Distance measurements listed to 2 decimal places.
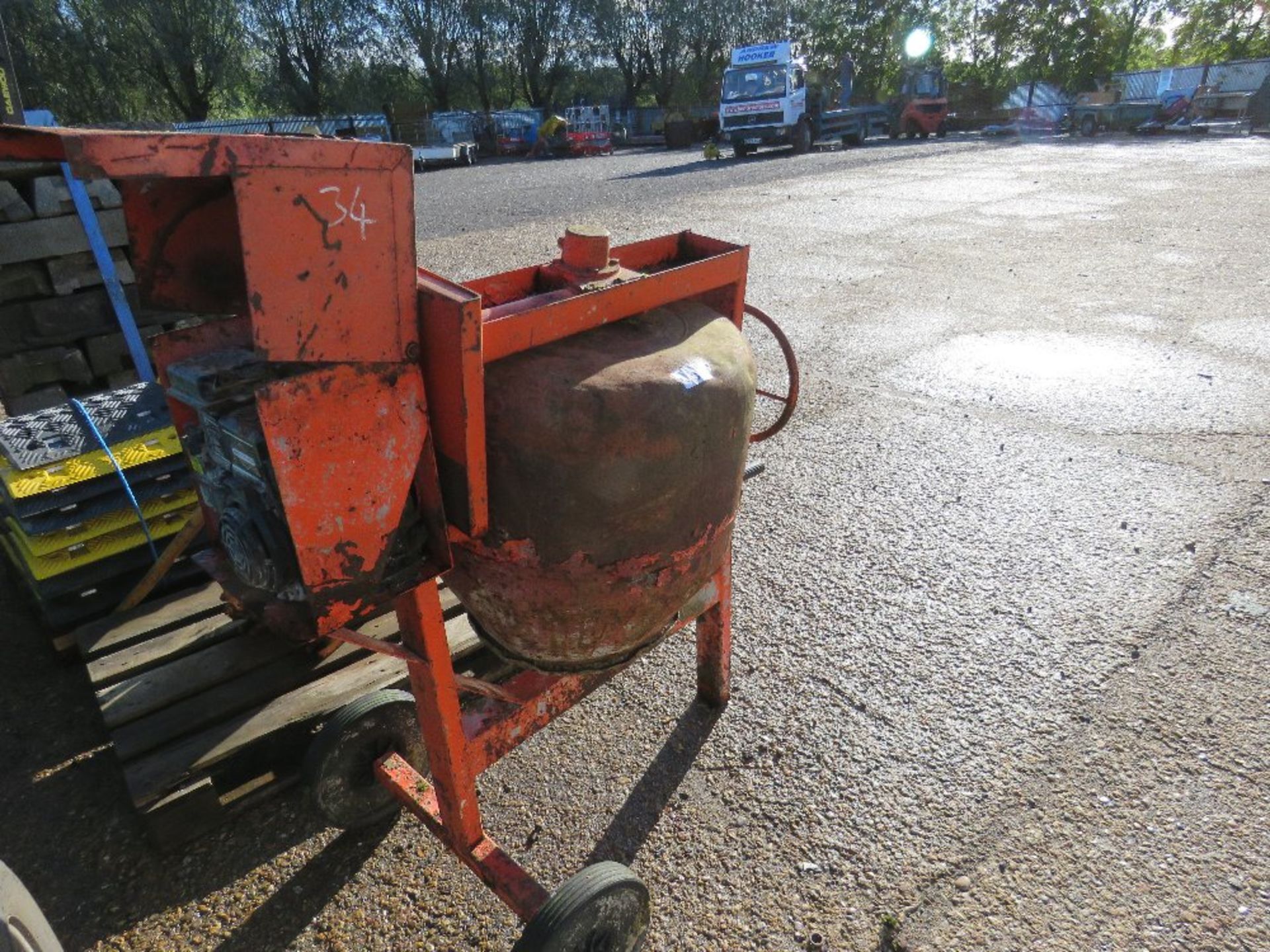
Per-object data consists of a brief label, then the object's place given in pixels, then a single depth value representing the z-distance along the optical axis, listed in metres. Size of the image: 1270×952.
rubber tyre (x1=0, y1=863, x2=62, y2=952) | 1.23
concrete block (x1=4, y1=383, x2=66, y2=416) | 4.09
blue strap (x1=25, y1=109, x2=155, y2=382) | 3.88
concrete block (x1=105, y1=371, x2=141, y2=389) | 4.34
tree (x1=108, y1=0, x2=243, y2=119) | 28.06
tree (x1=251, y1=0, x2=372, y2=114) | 32.34
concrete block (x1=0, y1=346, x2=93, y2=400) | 4.00
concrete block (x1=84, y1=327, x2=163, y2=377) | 4.22
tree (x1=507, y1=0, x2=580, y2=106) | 36.12
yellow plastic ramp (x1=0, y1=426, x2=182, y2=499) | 2.54
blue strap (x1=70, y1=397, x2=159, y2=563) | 2.64
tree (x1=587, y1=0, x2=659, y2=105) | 37.59
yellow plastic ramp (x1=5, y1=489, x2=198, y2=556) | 2.59
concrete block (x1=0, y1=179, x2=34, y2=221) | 3.77
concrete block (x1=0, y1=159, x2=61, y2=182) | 3.81
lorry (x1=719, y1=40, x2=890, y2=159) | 20.34
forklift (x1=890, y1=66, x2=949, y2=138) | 24.67
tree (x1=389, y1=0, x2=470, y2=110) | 34.41
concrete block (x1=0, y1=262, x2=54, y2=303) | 3.88
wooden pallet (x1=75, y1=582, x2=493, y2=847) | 2.13
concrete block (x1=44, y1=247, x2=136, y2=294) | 4.00
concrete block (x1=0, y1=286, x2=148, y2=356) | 3.96
